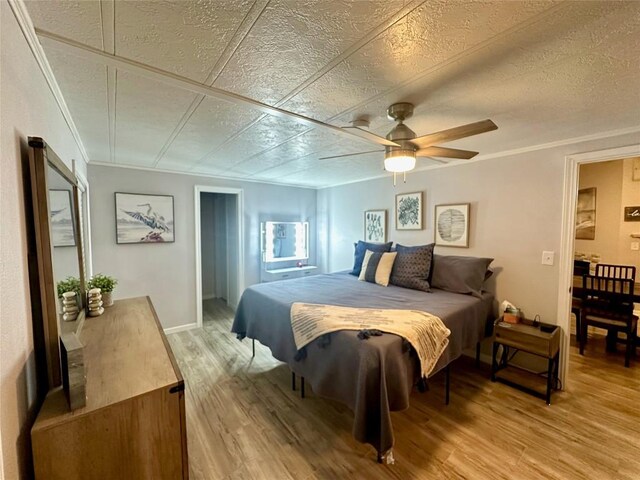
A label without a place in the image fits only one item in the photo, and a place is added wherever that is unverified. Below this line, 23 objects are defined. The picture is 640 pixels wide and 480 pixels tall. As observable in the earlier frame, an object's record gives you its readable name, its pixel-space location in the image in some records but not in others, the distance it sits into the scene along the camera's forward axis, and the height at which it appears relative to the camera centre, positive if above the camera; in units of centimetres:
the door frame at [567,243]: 251 -19
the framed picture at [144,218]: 352 +10
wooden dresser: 98 -75
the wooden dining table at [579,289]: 296 -81
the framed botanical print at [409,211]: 370 +17
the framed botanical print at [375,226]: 417 -4
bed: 167 -88
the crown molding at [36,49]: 97 +75
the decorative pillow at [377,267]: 331 -53
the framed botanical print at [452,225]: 326 -3
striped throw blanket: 191 -71
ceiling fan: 175 +52
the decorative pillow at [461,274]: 287 -54
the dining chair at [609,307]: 294 -95
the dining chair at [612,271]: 340 -64
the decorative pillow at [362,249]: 370 -35
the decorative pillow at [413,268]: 307 -50
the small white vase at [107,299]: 223 -58
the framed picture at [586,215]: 462 +11
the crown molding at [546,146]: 225 +71
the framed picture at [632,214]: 419 +11
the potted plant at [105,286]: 221 -48
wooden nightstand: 238 -107
